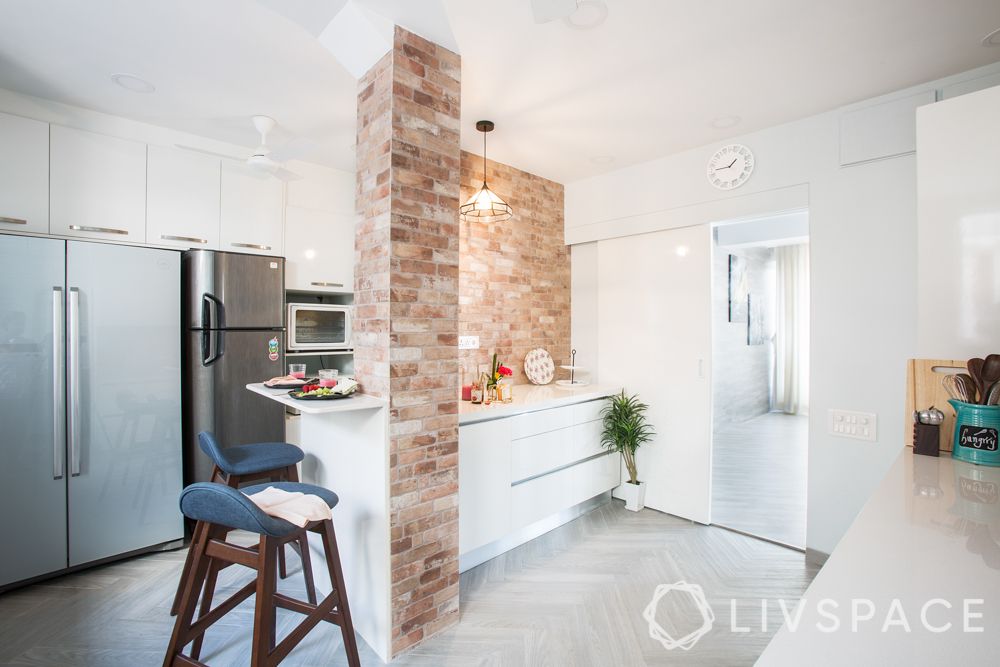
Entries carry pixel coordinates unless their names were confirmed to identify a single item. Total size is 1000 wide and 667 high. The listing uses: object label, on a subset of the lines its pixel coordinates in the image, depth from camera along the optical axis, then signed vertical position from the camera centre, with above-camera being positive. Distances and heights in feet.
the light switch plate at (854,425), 8.39 -1.70
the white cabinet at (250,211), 10.39 +2.92
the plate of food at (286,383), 7.47 -0.77
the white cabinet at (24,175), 8.05 +2.90
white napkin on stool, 5.30 -2.06
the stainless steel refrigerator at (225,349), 9.70 -0.28
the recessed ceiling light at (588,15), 5.97 +4.31
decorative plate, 12.29 -0.86
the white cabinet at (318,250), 11.38 +2.20
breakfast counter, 6.25 -2.37
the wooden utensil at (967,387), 5.27 -0.62
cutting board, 5.56 -0.70
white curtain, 23.04 +0.21
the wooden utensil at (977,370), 5.11 -0.41
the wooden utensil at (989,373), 4.97 -0.44
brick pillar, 6.33 +0.51
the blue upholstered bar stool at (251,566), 4.87 -2.72
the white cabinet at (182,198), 9.52 +2.96
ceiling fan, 8.90 +3.51
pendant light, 9.57 +2.82
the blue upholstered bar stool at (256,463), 7.02 -2.03
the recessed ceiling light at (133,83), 7.72 +4.38
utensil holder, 4.97 -1.10
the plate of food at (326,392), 6.39 -0.81
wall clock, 9.90 +3.71
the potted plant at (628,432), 11.40 -2.45
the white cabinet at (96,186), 8.54 +2.91
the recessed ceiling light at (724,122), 9.23 +4.34
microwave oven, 11.05 +0.23
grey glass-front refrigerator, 7.88 -1.22
